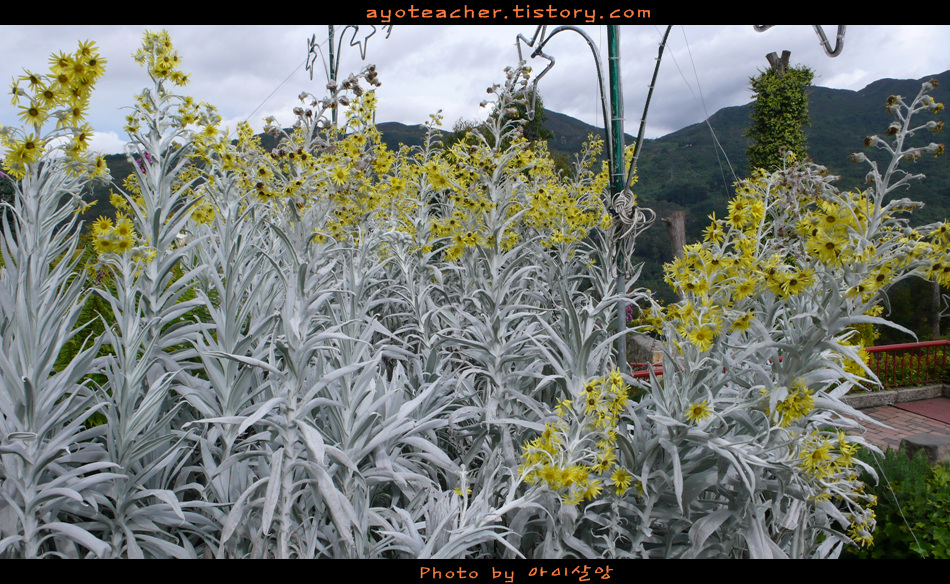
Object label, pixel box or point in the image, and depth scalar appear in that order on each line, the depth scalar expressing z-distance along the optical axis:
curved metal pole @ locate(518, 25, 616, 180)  2.57
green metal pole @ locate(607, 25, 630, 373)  2.52
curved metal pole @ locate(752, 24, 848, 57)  2.06
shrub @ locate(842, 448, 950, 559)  2.10
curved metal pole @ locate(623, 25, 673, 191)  2.62
